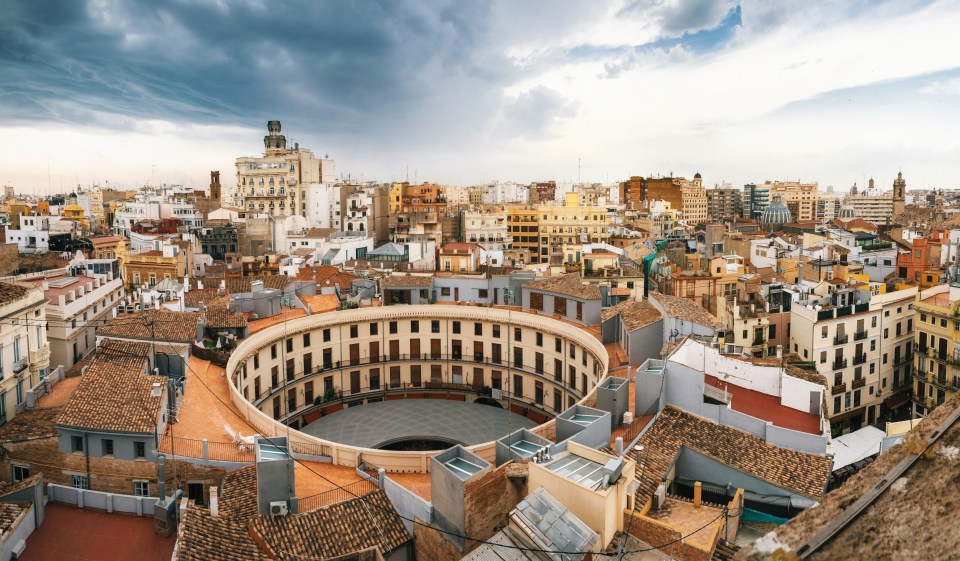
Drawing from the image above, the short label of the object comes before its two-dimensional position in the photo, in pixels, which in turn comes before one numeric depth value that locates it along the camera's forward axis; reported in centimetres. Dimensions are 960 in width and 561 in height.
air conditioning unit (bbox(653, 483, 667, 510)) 1808
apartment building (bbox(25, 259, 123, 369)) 3669
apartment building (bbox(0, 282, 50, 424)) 2803
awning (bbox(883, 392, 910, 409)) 4200
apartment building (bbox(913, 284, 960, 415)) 3678
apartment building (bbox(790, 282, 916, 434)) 3878
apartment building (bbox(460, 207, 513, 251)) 8150
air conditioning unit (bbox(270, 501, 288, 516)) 1845
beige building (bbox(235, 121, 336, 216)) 10269
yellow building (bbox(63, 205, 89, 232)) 10050
